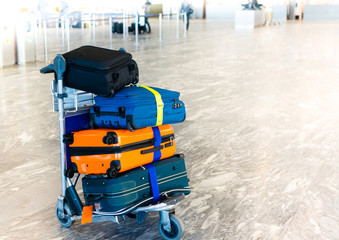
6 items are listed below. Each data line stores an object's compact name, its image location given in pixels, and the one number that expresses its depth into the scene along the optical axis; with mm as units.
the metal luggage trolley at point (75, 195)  2424
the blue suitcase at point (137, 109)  2416
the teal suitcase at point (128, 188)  2416
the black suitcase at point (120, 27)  18156
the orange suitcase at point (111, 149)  2396
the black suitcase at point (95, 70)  2348
